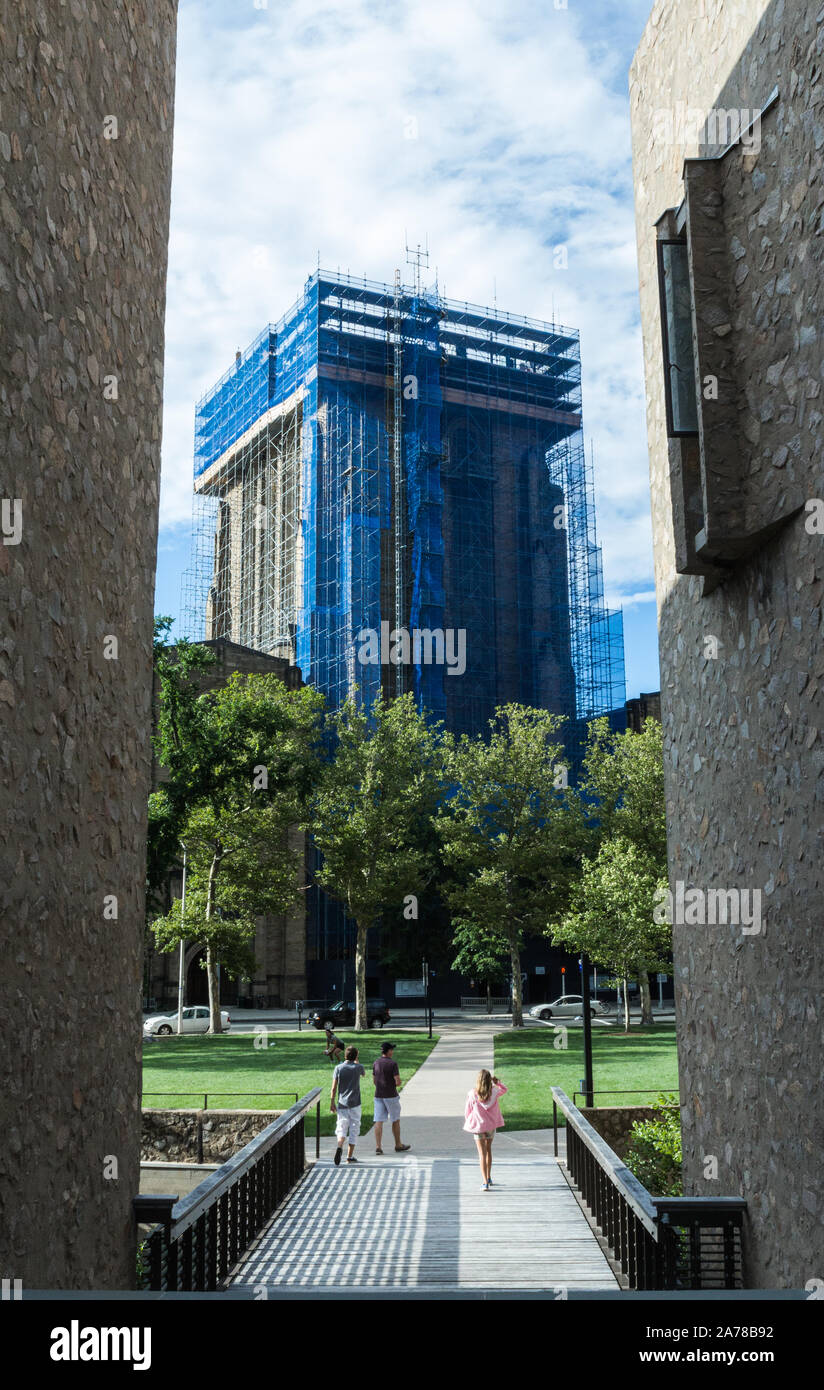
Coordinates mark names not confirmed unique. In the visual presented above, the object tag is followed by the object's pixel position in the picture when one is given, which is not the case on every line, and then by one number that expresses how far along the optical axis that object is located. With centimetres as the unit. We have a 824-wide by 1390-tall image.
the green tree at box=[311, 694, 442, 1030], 3566
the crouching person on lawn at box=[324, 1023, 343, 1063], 2220
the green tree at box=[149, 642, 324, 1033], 2700
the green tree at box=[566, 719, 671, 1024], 3578
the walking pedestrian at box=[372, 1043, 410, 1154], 1429
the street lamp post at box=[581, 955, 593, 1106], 1725
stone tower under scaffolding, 5194
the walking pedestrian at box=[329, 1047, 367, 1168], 1357
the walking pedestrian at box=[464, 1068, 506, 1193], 1171
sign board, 4959
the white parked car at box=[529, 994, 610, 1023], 4059
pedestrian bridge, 836
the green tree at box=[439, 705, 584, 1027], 3544
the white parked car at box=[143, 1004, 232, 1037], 3597
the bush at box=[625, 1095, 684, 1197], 1066
